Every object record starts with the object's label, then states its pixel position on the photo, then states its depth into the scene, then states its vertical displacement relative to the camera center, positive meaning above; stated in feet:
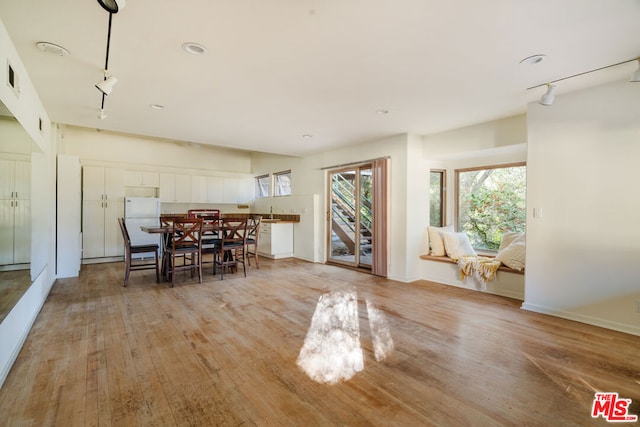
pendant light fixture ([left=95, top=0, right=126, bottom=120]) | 5.30 +3.89
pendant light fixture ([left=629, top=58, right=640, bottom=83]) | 7.43 +3.55
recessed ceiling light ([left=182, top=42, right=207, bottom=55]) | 7.03 +4.11
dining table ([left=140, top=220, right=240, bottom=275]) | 13.92 -0.82
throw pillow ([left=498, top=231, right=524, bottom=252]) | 14.19 -1.22
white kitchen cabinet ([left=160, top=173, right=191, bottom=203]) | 22.56 +2.03
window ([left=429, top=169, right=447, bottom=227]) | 17.80 +0.99
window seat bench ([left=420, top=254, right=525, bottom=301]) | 12.47 -3.09
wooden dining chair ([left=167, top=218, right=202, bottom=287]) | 13.38 -1.29
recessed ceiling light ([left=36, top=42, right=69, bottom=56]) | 7.04 +4.12
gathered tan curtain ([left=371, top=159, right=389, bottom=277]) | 15.74 -0.11
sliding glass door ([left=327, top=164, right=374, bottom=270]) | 17.70 -0.25
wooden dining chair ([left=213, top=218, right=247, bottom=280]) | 15.11 -1.43
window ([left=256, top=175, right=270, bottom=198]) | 26.16 +2.51
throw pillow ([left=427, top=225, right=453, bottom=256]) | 15.53 -1.51
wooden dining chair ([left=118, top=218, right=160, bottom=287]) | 13.64 -1.76
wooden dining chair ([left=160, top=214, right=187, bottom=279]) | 14.73 -2.24
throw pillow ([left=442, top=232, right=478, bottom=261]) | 14.89 -1.68
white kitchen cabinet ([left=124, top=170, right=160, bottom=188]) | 20.98 +2.55
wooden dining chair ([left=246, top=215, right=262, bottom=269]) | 16.75 -1.13
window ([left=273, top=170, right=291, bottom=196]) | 23.94 +2.51
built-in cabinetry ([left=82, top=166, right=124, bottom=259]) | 19.06 +0.20
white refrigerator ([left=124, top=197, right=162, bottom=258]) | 19.92 -0.21
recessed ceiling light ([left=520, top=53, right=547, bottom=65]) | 7.52 +4.09
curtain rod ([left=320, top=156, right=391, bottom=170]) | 15.99 +3.05
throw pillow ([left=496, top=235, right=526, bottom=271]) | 12.60 -1.88
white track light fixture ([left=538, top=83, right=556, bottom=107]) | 8.92 +3.64
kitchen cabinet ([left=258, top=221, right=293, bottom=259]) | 21.31 -2.00
